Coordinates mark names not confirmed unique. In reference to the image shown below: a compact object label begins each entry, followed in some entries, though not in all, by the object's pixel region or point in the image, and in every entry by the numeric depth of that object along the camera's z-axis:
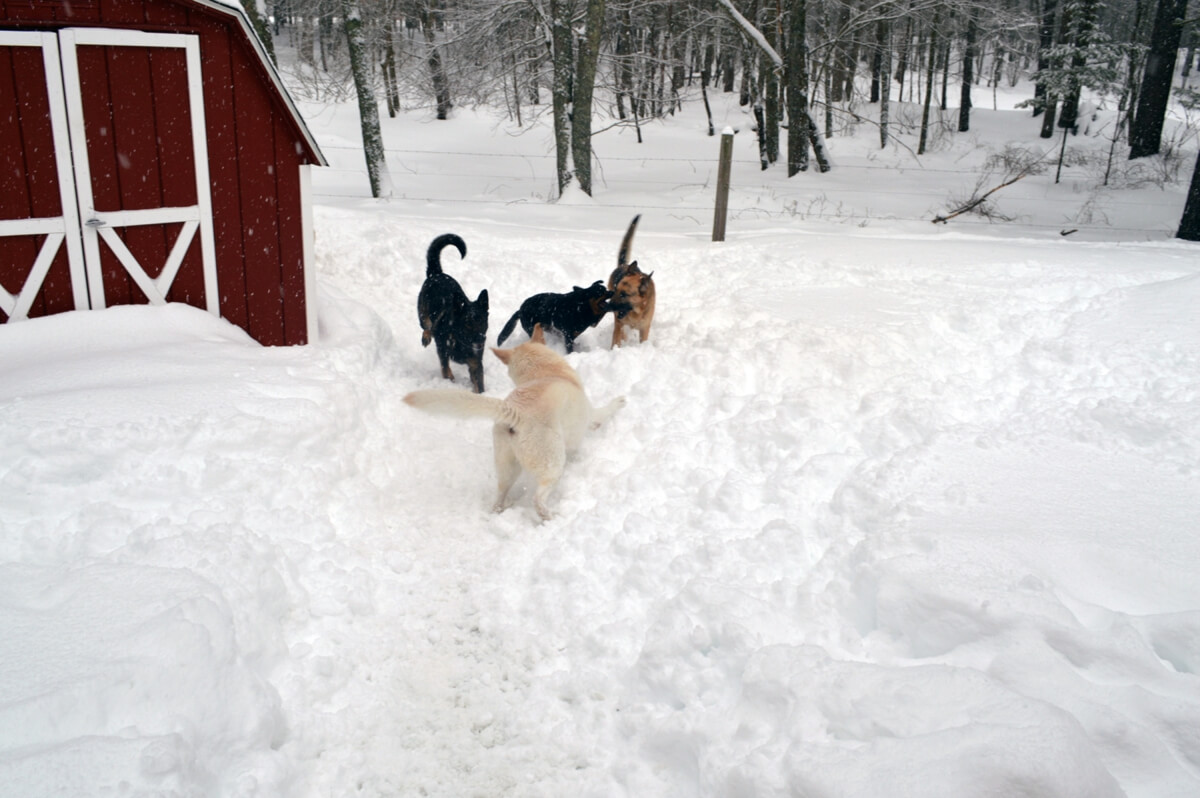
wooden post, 9.55
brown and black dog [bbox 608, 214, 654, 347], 6.83
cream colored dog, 4.22
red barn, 5.20
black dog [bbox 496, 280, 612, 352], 6.99
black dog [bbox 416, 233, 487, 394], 6.42
